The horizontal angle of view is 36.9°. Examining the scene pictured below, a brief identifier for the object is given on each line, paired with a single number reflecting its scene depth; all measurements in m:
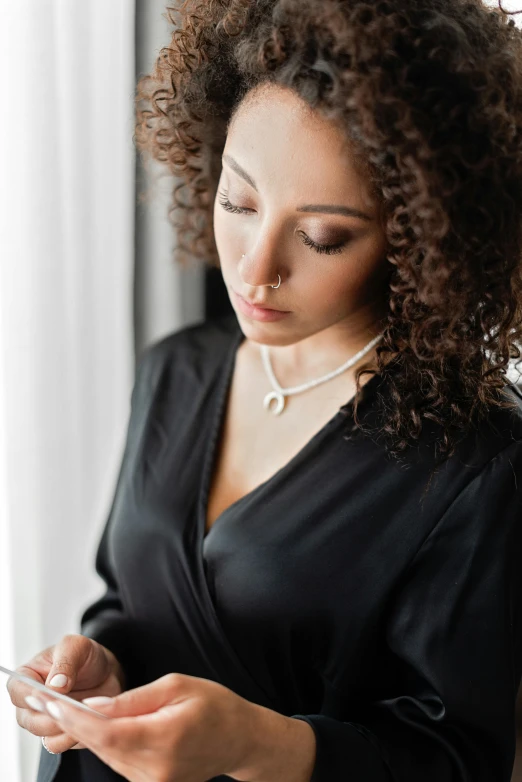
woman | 0.83
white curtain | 1.18
